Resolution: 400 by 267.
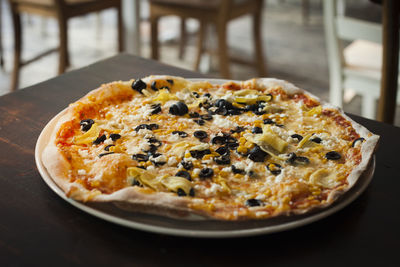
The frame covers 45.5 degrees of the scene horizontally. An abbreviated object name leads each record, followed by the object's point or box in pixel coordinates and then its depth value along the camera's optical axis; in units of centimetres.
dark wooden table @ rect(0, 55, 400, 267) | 82
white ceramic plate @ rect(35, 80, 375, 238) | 83
